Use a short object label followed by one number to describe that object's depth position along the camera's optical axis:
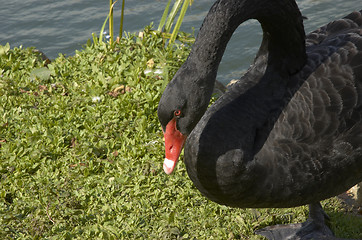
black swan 6.09
